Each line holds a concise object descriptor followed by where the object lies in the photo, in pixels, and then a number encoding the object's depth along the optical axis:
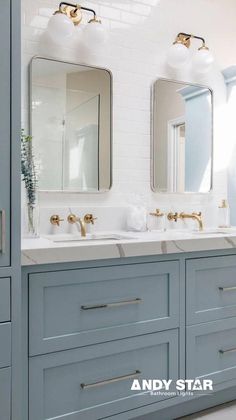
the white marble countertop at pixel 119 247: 1.41
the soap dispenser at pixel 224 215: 2.61
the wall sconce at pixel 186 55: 2.42
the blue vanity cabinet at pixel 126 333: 1.45
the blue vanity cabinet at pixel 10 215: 1.31
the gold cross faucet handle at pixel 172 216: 2.47
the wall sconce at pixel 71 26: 2.04
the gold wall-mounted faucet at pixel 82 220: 2.04
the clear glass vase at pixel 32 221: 1.88
